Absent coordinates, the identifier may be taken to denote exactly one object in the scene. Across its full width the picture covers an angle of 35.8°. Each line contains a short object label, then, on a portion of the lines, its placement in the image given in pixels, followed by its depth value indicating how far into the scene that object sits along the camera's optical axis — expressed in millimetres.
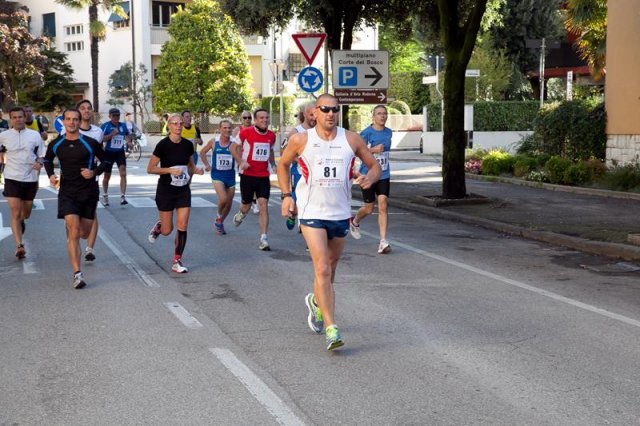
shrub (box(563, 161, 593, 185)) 22406
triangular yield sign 21438
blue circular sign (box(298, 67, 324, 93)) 21844
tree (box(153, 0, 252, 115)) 50000
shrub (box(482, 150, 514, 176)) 26547
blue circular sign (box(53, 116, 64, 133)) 18472
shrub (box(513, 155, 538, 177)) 25156
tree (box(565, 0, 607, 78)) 25469
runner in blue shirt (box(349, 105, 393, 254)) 13008
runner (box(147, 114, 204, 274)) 11508
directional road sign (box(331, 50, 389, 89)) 22094
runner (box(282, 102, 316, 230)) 13109
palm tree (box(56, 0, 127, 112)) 51812
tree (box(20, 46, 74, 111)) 58625
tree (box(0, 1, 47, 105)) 53438
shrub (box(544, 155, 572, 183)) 22891
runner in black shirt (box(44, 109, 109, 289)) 10727
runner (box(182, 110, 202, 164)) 19000
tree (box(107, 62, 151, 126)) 55062
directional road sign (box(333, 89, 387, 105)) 22062
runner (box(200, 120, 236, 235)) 15094
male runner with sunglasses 7606
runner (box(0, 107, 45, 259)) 12500
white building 57656
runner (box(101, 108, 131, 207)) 18844
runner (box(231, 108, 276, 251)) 13906
